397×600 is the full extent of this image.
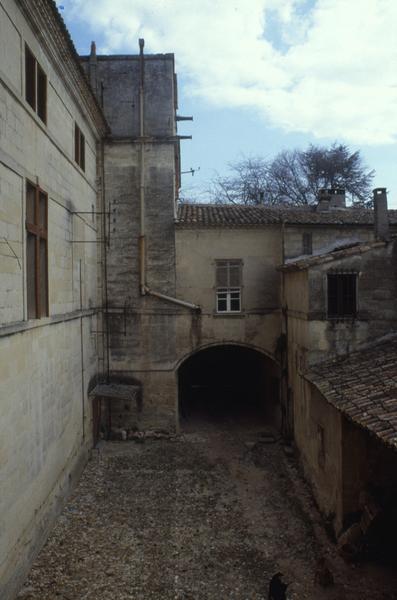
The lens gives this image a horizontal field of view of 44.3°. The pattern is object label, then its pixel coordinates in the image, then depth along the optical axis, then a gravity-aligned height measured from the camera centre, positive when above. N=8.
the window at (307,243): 17.67 +1.72
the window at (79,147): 14.20 +4.44
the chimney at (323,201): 21.39 +3.94
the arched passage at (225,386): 20.25 -4.45
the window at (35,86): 9.87 +4.41
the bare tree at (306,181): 38.06 +8.75
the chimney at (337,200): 23.70 +4.39
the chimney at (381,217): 14.11 +2.10
